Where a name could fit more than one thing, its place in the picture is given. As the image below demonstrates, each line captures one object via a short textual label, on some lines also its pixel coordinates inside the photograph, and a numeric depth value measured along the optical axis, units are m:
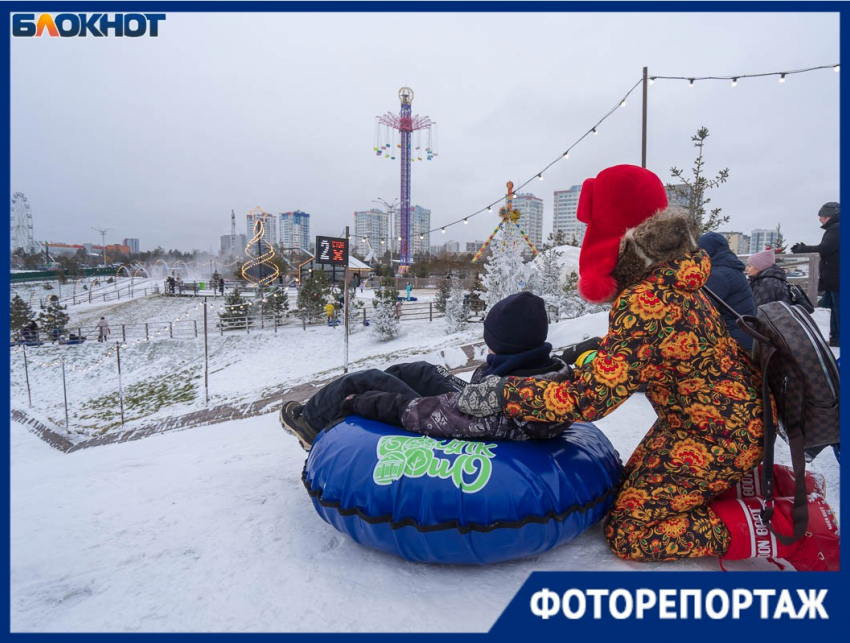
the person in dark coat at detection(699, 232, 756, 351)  3.20
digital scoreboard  11.36
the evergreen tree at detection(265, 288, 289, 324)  18.22
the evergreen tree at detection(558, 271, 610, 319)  12.09
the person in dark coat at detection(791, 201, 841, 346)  5.10
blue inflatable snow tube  1.87
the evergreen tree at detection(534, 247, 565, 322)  12.29
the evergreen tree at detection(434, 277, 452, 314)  20.05
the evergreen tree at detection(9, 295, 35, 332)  17.77
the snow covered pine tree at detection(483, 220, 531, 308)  12.20
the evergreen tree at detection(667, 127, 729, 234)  9.24
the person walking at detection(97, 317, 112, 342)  17.05
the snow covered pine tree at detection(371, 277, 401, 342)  15.12
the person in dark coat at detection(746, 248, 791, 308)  3.97
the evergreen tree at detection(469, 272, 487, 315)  17.70
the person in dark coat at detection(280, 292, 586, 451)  2.05
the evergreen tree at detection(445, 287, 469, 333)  15.17
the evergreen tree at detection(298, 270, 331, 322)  18.03
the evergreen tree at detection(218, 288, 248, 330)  17.03
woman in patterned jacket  1.82
